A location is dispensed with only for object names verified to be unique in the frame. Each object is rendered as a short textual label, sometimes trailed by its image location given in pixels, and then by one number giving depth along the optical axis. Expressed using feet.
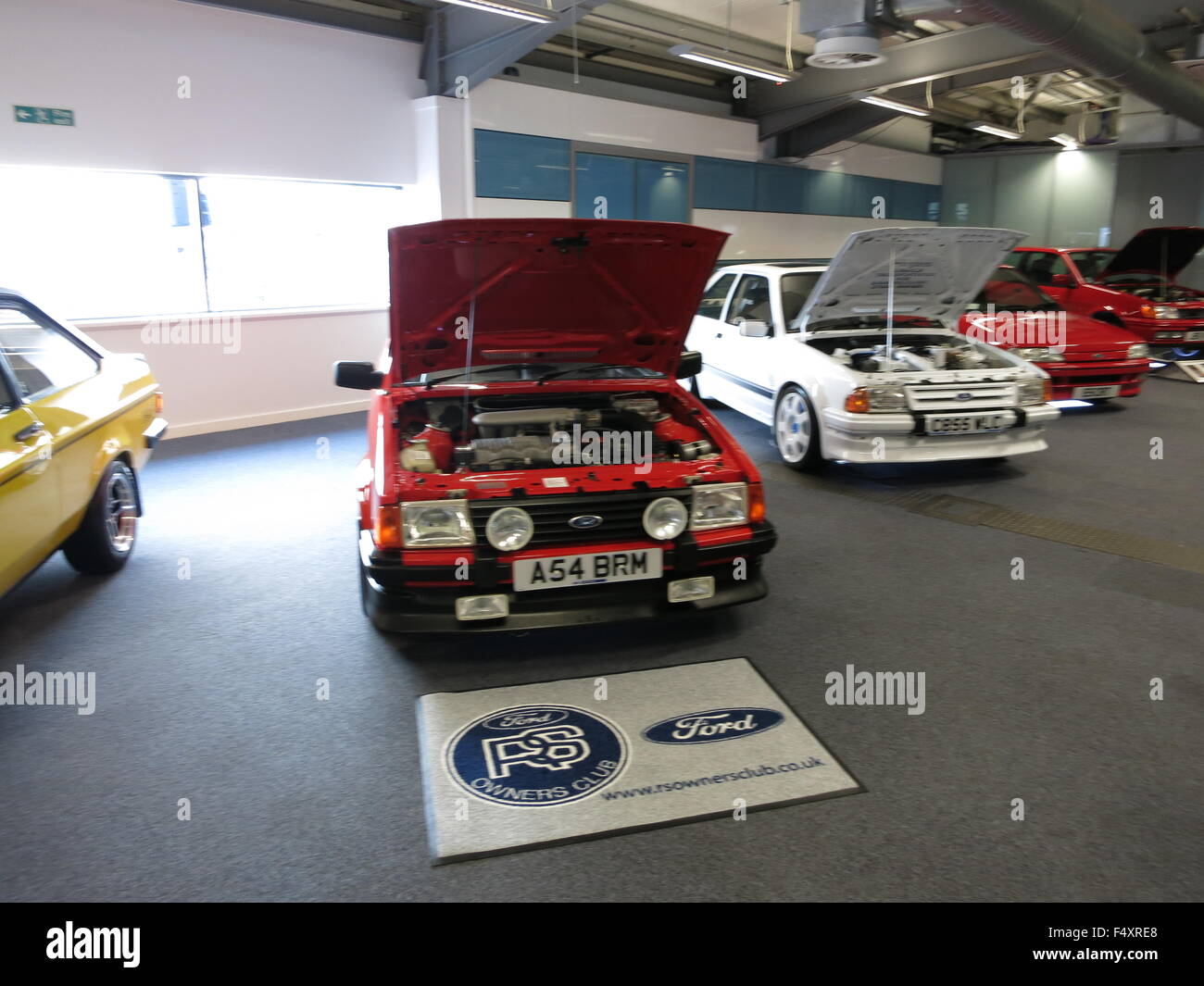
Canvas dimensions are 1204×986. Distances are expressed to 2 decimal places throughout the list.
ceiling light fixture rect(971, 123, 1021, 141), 39.52
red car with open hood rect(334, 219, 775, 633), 9.11
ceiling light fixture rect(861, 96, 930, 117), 33.34
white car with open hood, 16.30
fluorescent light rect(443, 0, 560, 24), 20.01
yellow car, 9.70
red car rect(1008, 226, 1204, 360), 30.12
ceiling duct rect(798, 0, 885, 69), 21.16
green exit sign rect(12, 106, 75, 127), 18.26
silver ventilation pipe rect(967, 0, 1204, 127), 18.45
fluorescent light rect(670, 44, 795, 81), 25.54
